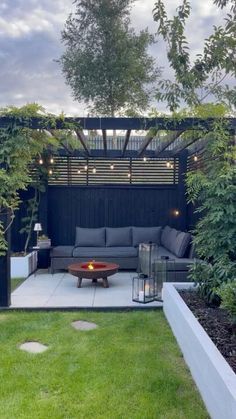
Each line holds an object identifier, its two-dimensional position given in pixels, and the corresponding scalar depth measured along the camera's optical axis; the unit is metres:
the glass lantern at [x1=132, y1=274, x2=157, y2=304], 5.75
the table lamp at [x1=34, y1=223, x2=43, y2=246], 8.52
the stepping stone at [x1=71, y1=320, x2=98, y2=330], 4.79
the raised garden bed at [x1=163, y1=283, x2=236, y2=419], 2.34
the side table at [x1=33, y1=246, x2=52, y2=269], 8.69
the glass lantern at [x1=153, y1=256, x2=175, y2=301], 6.09
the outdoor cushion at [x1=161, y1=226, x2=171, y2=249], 8.50
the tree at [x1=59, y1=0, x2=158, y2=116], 11.48
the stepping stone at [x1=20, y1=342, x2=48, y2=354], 4.07
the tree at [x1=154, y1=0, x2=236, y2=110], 3.79
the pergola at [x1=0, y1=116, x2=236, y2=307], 5.39
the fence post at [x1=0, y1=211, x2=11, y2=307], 5.53
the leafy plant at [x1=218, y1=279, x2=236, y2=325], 3.53
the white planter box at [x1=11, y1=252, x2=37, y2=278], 7.79
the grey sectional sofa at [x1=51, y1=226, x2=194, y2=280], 7.57
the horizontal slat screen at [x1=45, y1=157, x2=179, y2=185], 9.61
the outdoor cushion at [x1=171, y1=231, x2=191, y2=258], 7.28
